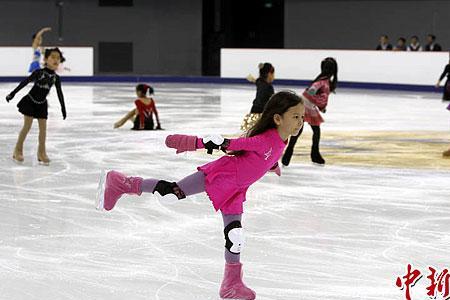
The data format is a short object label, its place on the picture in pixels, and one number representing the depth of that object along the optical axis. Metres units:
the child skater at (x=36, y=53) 20.48
